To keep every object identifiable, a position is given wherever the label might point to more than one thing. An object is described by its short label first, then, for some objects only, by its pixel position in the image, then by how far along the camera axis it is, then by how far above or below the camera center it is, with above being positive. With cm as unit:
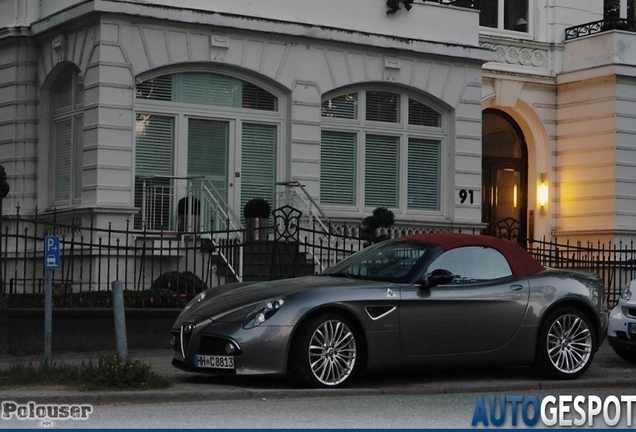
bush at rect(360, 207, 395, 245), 2031 +16
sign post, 1222 -38
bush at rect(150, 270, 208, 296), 1630 -77
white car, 1420 -104
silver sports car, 1142 -84
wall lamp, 2580 +87
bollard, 1177 -89
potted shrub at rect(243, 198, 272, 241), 1956 +21
